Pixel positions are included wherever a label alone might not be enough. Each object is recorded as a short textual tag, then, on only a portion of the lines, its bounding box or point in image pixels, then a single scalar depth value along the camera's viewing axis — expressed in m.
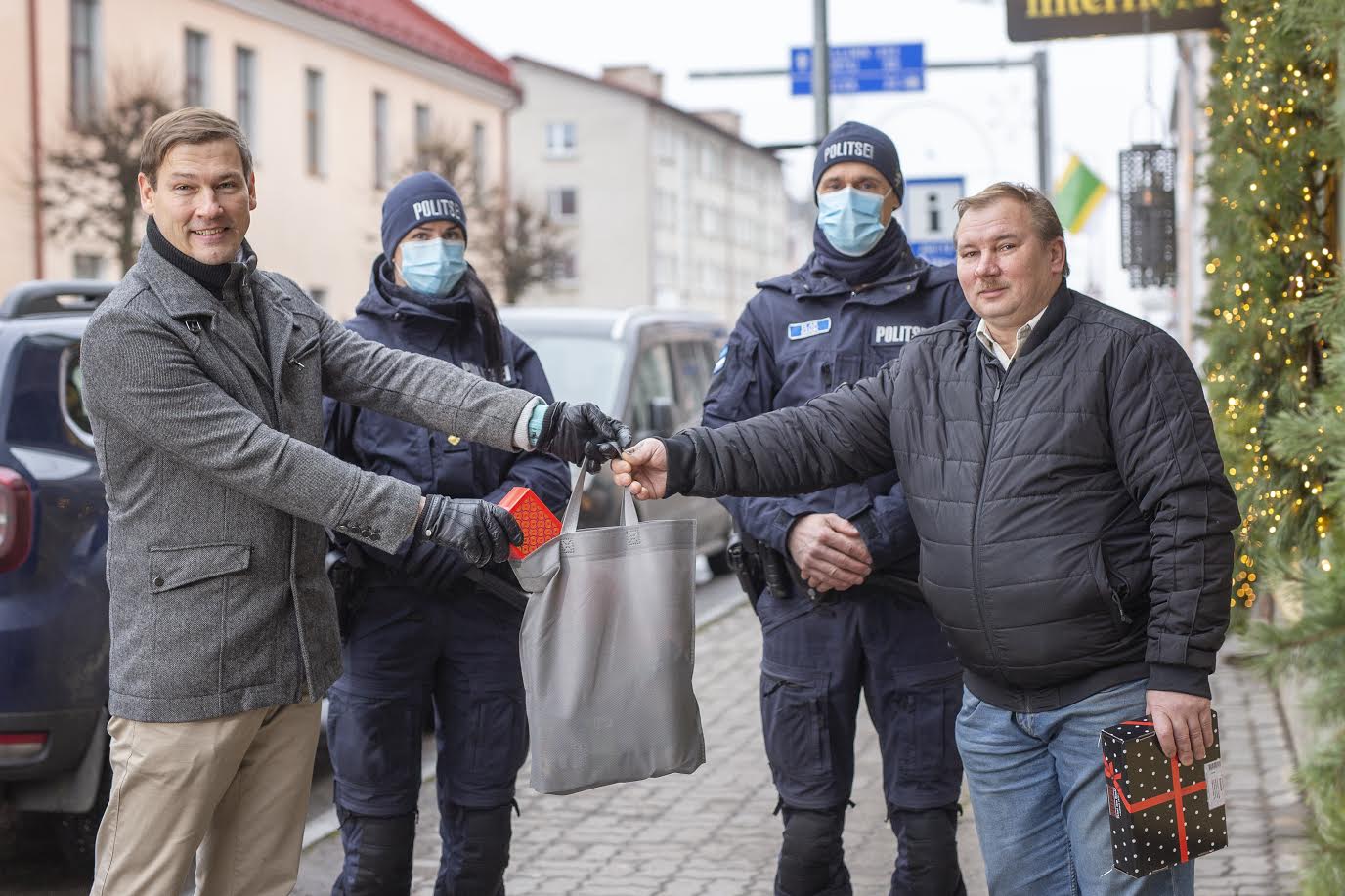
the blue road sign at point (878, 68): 15.84
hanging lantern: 11.62
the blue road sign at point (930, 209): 13.49
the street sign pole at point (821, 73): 13.01
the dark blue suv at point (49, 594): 5.17
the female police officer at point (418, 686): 4.37
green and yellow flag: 18.88
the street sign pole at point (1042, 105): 18.06
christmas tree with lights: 4.14
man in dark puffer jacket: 3.29
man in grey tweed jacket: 3.29
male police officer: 4.28
